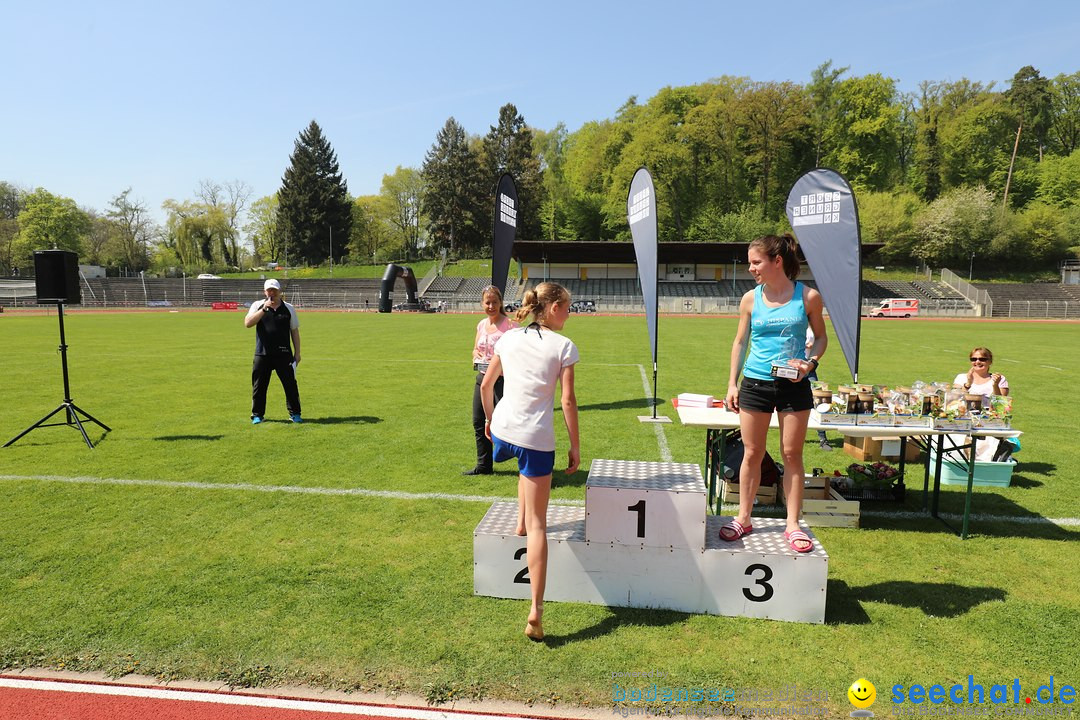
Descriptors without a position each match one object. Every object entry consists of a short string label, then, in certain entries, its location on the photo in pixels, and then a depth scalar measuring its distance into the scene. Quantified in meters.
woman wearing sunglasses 6.41
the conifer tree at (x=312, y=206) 77.94
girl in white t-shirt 3.17
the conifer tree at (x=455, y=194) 79.50
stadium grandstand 49.31
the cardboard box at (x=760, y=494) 5.36
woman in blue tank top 3.68
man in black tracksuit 8.09
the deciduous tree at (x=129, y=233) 78.62
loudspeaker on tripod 6.95
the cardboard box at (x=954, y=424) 4.56
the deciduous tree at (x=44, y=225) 75.19
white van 43.69
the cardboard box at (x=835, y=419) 4.72
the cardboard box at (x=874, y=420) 4.70
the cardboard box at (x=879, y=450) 6.48
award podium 3.46
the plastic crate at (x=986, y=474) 5.93
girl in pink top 5.84
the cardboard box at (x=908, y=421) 4.65
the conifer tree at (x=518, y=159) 80.69
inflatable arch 44.47
